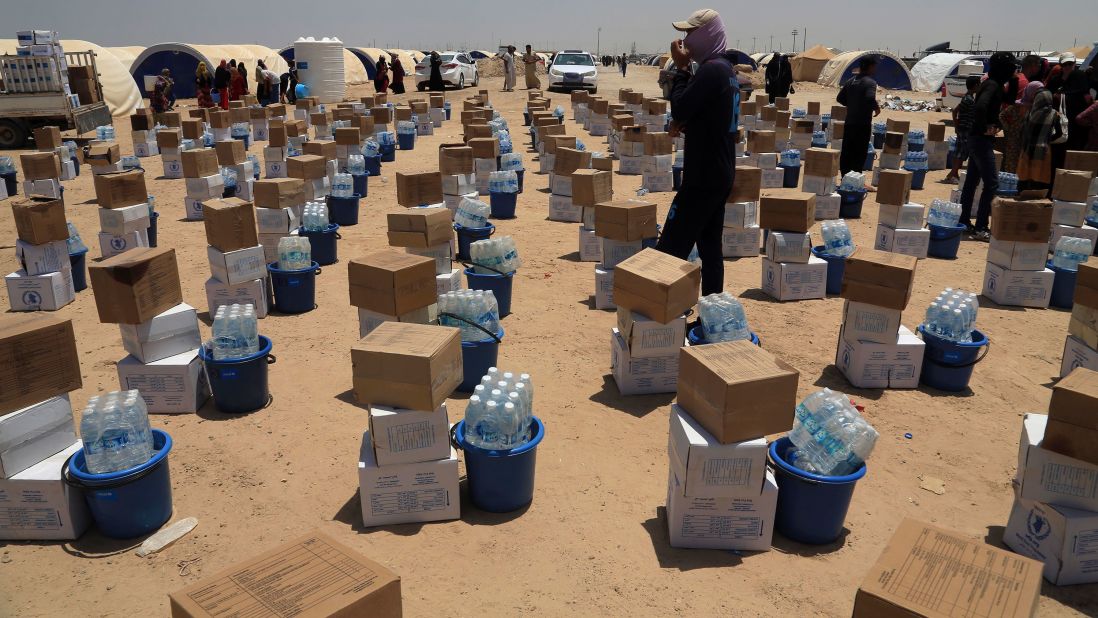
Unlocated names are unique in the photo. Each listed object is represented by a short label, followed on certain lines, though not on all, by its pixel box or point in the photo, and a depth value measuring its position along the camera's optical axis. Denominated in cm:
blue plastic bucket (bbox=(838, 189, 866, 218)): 1032
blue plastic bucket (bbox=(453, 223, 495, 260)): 787
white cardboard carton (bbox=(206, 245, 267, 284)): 626
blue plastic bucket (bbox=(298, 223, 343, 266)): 819
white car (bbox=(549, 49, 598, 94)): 2758
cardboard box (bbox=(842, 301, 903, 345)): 523
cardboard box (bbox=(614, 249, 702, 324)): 481
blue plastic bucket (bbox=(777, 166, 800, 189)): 1238
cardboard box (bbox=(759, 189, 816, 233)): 686
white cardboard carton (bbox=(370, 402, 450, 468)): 365
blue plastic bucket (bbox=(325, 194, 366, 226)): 1005
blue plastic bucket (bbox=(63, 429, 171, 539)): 360
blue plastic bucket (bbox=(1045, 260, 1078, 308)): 705
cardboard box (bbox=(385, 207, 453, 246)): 618
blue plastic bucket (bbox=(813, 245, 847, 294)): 732
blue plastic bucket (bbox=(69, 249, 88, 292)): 734
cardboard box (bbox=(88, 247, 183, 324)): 457
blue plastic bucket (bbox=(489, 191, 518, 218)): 1066
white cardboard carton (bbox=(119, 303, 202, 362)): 478
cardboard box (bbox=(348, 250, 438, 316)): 492
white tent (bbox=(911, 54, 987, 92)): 3388
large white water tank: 2748
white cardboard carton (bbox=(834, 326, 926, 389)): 528
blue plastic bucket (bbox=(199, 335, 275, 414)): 488
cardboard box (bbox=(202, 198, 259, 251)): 609
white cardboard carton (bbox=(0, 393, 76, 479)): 363
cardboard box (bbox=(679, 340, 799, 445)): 337
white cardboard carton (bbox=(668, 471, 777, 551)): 357
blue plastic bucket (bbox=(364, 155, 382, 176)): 1377
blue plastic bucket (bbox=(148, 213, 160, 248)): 886
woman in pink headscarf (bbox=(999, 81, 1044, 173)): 842
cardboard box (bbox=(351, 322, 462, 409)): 359
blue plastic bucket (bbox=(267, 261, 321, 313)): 679
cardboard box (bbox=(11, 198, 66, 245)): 647
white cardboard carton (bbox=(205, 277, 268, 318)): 642
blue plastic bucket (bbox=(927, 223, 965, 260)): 844
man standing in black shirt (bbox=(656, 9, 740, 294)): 545
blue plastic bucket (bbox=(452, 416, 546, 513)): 380
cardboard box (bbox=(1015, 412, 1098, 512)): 330
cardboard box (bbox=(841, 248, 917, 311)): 503
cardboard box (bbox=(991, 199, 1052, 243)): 657
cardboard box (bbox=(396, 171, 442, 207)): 802
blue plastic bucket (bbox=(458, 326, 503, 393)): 511
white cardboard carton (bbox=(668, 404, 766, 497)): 343
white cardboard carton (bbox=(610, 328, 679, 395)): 520
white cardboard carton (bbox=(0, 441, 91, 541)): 364
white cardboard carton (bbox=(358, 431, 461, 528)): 375
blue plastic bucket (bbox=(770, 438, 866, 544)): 353
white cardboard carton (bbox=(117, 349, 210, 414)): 486
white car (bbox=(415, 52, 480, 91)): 2980
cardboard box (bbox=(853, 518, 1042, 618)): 240
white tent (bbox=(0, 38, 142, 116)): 2338
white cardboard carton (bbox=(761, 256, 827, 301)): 703
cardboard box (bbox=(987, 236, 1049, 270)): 680
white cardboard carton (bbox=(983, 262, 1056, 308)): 694
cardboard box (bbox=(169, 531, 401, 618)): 235
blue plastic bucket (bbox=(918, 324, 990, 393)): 523
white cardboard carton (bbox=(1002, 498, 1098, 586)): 331
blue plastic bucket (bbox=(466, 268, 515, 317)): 656
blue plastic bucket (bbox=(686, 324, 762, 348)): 518
